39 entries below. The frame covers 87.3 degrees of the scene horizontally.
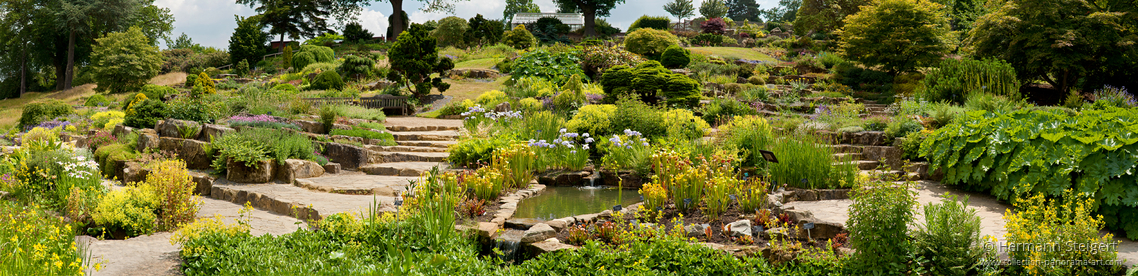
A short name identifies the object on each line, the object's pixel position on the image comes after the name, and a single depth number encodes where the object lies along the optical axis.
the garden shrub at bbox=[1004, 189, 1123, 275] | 3.78
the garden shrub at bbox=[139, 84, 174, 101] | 21.42
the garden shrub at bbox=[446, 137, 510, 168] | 9.29
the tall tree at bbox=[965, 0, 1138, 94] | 13.33
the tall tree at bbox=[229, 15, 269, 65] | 34.78
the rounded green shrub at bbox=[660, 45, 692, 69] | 23.34
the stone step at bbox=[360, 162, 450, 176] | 9.04
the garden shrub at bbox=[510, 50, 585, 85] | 19.39
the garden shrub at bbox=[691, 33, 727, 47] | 36.78
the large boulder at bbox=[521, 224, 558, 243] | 5.21
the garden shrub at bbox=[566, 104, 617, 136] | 10.28
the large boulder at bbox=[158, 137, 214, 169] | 9.02
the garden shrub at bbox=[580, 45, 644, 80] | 20.69
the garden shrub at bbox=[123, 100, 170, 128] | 10.71
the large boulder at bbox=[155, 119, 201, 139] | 9.78
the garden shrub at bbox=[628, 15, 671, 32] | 45.59
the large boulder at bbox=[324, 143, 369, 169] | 9.66
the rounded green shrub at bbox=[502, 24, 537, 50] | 33.12
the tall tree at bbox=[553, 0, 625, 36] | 42.28
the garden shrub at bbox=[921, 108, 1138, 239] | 4.73
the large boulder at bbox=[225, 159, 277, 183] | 8.38
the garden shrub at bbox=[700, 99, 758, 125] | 12.77
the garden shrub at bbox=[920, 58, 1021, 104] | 11.82
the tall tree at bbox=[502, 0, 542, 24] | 58.06
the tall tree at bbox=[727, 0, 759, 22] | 68.00
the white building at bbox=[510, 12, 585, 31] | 47.66
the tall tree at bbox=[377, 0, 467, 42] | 38.53
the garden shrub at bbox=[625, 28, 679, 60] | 26.03
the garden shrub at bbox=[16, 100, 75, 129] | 15.80
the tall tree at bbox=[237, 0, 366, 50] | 38.44
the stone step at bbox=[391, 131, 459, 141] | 11.70
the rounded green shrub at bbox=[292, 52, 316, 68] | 28.18
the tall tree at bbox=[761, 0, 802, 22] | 59.16
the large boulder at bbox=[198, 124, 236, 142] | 9.52
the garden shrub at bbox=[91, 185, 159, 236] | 5.44
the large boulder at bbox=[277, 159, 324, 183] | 8.55
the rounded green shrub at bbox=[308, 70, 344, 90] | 20.58
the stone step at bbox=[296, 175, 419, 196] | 7.69
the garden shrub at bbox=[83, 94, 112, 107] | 23.92
